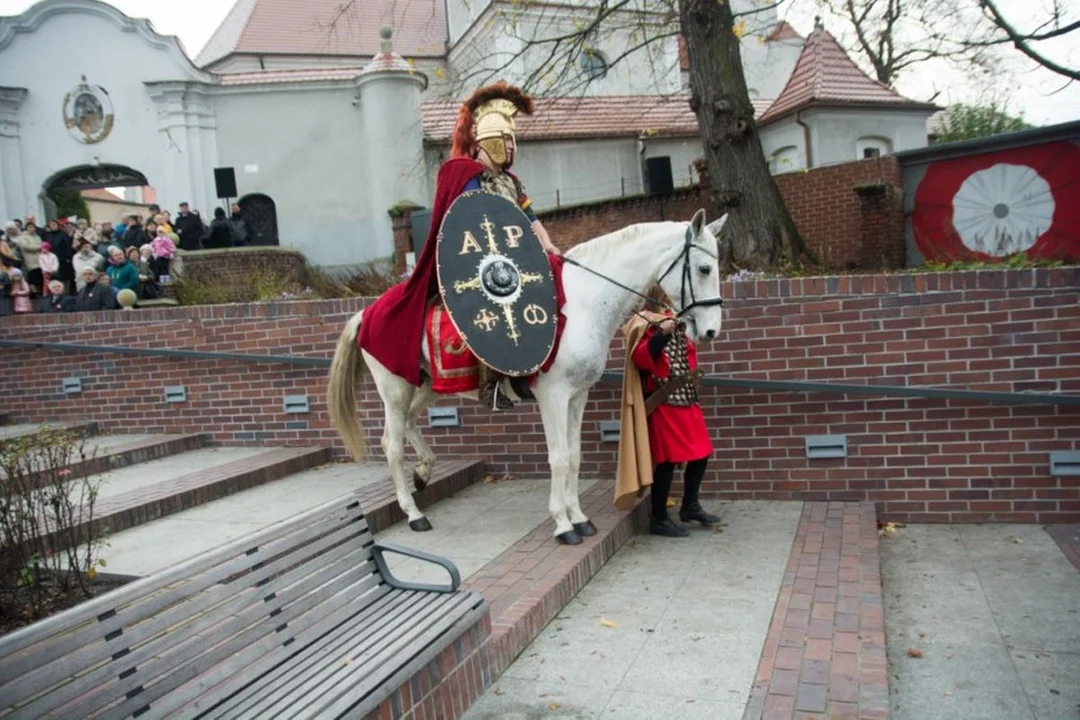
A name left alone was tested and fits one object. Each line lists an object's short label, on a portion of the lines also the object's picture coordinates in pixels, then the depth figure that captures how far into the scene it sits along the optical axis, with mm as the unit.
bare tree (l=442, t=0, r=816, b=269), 9047
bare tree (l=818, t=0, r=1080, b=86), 9195
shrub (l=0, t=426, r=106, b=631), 4270
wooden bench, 2277
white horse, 5137
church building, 19641
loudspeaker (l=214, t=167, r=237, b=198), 18484
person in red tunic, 5438
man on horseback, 5293
